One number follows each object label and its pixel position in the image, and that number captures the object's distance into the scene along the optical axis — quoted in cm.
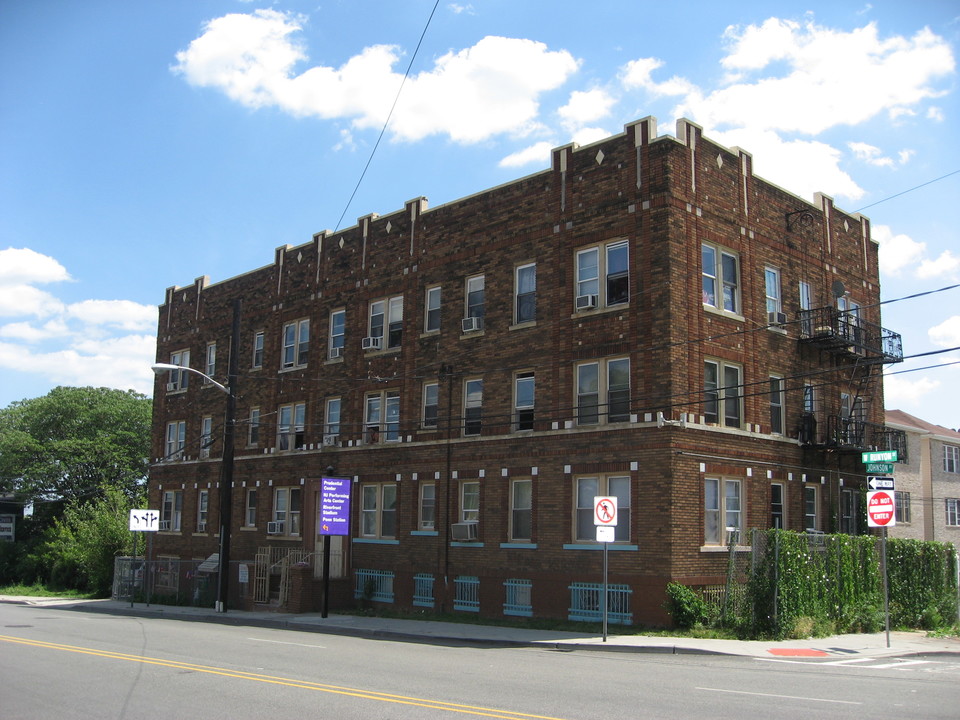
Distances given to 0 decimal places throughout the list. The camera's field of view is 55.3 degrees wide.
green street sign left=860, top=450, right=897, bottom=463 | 2147
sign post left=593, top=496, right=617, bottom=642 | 1941
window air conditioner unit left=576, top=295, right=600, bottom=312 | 2406
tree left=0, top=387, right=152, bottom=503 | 6028
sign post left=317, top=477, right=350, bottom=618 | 2592
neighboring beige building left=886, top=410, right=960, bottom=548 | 4291
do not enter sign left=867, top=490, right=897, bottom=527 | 1861
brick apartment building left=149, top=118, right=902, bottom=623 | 2286
